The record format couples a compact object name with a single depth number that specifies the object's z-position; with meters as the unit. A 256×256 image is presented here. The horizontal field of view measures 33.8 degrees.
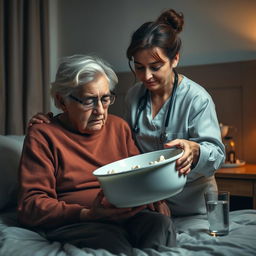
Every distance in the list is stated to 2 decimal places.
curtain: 2.91
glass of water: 1.39
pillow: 1.71
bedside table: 2.49
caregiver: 1.63
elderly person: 1.30
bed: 1.21
